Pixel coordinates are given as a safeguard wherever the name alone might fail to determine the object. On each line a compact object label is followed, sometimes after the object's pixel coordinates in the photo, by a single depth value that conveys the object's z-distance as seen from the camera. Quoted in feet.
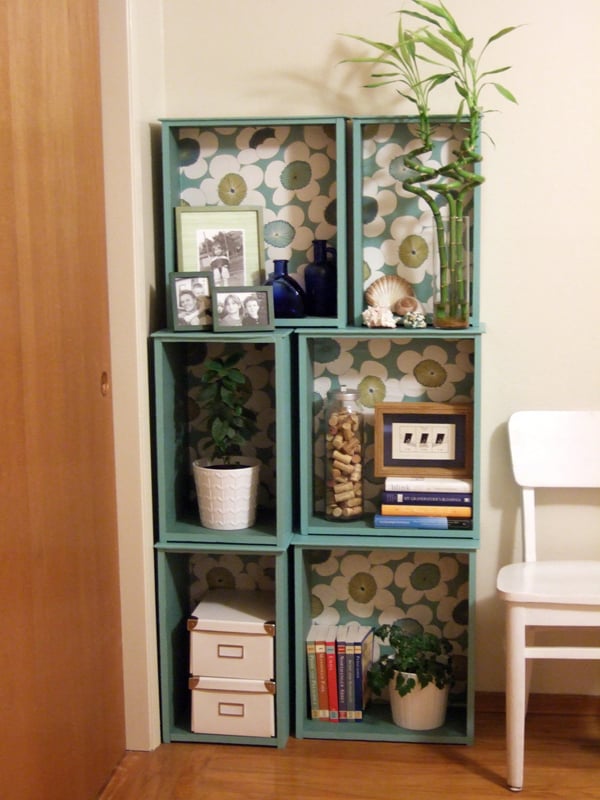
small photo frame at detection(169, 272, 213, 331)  9.02
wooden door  6.56
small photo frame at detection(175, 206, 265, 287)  9.33
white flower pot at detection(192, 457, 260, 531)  9.12
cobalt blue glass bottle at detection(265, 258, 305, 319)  9.26
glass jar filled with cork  9.37
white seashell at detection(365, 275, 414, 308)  9.42
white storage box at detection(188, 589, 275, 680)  9.23
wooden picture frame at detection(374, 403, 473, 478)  9.42
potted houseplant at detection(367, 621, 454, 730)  9.24
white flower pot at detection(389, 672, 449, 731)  9.27
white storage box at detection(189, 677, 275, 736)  9.24
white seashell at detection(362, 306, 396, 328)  9.07
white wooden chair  8.19
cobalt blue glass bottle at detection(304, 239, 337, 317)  9.35
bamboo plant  8.77
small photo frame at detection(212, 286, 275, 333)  8.92
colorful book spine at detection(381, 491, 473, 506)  9.18
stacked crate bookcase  9.11
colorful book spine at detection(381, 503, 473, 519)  9.16
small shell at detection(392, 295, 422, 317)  9.23
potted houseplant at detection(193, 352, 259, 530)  9.14
